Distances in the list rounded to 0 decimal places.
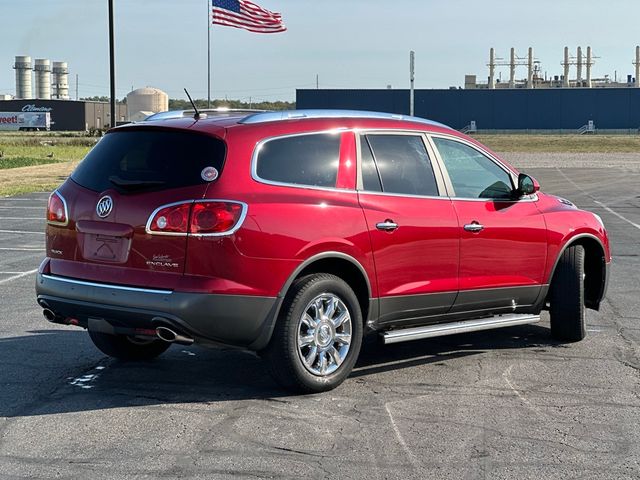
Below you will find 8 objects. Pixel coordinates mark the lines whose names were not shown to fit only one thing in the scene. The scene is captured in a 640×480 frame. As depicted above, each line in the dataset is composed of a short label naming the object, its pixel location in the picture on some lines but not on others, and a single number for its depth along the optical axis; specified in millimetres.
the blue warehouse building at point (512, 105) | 106750
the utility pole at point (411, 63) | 30406
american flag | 34281
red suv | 5996
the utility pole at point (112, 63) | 27328
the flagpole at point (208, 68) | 41009
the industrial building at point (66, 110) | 122625
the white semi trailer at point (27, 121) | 120312
